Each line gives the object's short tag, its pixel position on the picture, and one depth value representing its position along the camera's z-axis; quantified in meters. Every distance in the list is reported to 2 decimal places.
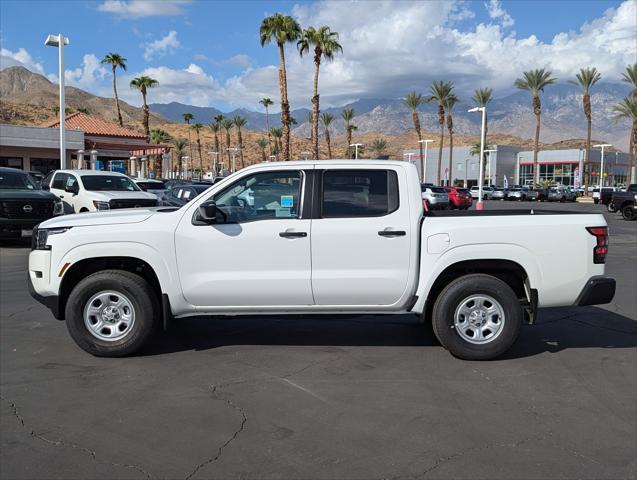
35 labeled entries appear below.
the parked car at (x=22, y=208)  13.80
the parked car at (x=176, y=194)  18.00
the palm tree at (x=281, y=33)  38.00
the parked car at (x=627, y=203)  28.09
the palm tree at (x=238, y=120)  101.31
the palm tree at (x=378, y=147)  115.49
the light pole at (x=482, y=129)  34.81
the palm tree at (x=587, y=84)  61.66
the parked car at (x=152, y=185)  24.72
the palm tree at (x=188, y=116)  94.09
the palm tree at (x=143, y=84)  60.09
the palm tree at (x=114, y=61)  57.62
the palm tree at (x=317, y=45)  41.53
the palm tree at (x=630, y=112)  59.34
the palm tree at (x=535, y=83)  64.88
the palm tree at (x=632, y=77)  56.91
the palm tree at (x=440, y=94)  69.25
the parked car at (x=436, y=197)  33.26
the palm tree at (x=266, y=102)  93.88
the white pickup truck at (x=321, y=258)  5.64
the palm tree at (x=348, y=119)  85.94
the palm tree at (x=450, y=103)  70.19
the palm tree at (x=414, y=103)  72.97
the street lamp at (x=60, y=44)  21.03
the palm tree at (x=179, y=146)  97.69
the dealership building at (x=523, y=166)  87.62
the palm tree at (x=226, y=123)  102.31
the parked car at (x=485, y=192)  65.88
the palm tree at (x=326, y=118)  88.72
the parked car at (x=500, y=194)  64.94
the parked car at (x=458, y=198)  36.59
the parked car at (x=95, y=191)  15.80
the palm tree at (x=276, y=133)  105.00
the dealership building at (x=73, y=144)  35.88
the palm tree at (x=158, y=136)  83.25
